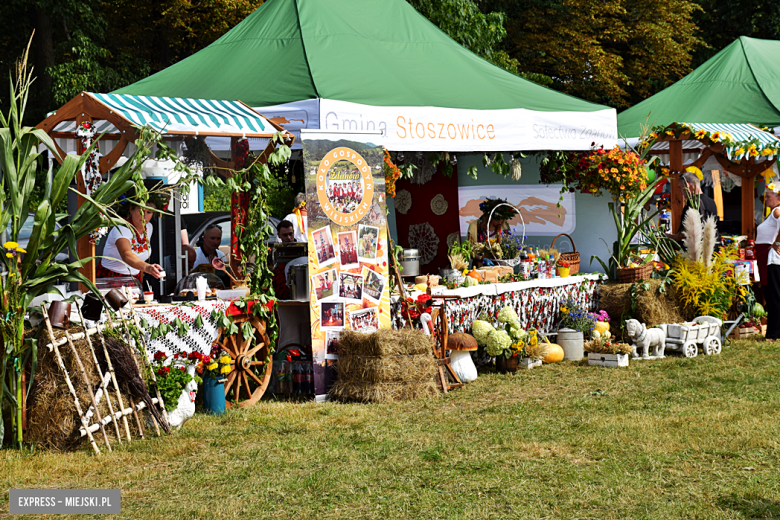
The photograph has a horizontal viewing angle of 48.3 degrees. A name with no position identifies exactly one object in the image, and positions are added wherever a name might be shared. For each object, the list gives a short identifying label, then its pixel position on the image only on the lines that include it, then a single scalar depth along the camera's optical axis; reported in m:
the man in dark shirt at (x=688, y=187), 10.41
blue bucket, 6.56
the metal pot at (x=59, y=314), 5.49
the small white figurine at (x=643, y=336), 8.69
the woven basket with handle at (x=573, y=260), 9.62
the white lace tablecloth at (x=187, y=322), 6.22
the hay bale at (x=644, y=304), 9.23
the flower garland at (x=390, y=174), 7.54
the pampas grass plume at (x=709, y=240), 9.38
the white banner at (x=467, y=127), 7.65
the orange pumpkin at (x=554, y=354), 8.60
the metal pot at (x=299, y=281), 7.05
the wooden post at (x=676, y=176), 10.75
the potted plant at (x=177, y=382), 6.03
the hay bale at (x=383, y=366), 6.82
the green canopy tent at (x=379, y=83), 7.84
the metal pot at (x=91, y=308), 5.69
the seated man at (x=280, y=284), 7.26
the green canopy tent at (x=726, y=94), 13.63
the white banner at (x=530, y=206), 11.28
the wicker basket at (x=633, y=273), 9.55
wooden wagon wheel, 6.82
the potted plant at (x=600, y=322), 9.10
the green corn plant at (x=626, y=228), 9.74
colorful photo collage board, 6.98
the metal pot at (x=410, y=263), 8.57
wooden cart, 8.92
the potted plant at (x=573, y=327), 8.87
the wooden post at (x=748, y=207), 12.20
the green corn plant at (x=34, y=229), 5.48
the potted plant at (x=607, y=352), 8.44
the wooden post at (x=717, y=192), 12.85
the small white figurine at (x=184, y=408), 6.05
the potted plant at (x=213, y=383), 6.53
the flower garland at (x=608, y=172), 9.43
